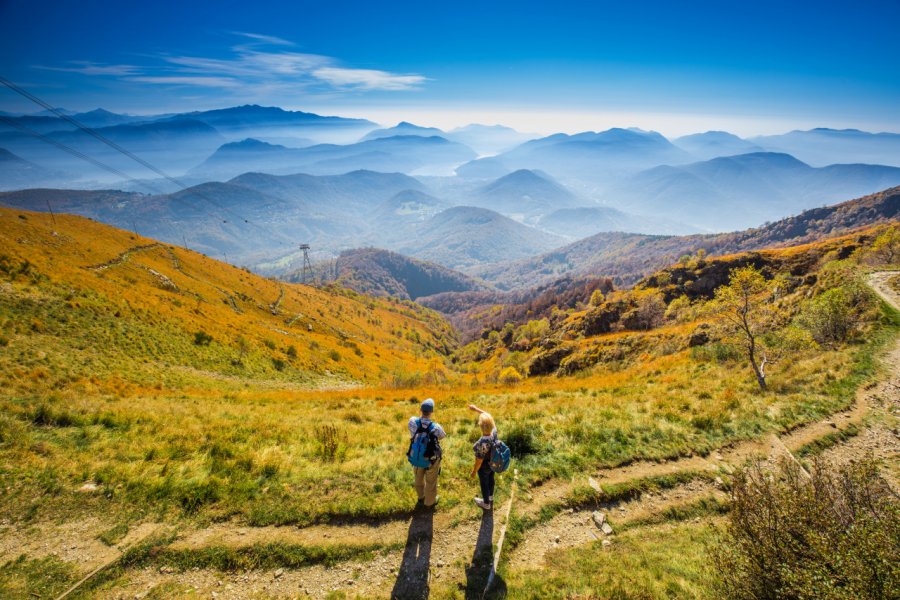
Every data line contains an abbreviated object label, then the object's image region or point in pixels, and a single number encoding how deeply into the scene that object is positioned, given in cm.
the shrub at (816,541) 470
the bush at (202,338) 3180
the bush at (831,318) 2012
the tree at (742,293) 1711
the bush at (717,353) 2320
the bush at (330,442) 1172
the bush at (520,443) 1181
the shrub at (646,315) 5702
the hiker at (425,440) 885
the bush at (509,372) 5312
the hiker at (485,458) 879
